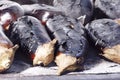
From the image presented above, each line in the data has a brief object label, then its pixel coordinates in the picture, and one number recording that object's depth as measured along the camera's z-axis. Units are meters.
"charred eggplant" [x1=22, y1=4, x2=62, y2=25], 1.56
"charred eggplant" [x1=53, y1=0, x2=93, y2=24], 1.60
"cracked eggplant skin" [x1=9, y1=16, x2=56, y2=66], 1.46
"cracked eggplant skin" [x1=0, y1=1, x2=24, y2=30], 1.54
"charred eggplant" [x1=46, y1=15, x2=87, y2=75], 1.44
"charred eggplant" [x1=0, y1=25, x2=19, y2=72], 1.43
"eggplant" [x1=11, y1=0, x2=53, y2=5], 1.68
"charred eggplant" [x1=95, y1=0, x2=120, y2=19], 1.61
